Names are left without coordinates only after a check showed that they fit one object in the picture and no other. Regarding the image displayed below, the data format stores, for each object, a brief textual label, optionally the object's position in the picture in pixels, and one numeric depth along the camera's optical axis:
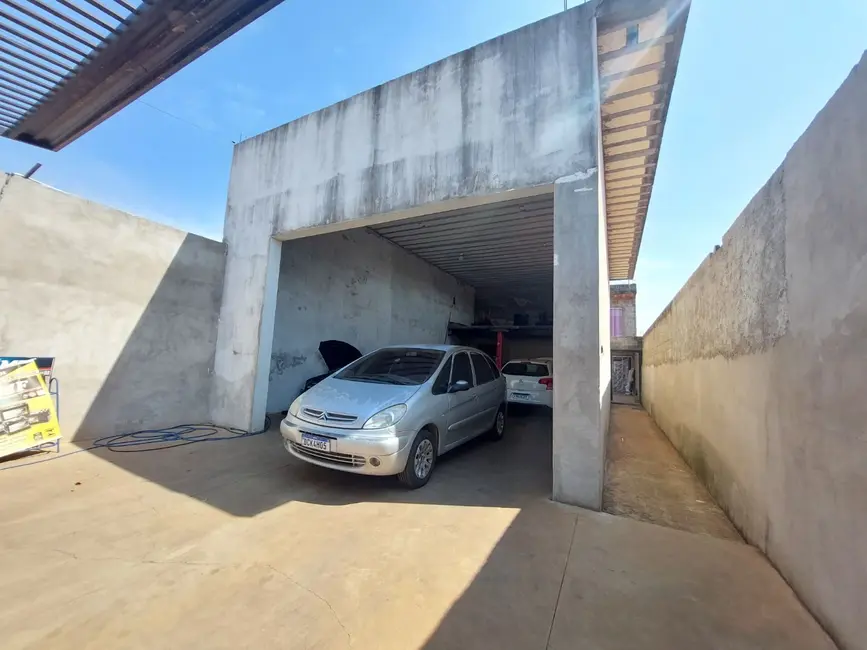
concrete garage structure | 3.71
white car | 8.09
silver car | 3.55
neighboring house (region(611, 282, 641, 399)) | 17.82
